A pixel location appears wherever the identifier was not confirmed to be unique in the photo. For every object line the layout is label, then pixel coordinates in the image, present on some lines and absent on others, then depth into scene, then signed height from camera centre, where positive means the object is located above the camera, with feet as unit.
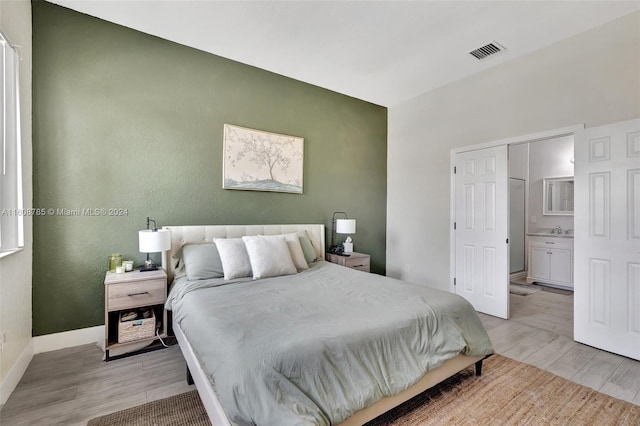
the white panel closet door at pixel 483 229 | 12.00 -0.79
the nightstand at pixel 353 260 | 13.08 -2.22
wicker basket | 8.29 -3.37
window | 6.48 +1.36
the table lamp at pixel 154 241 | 8.51 -0.83
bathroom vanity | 16.76 -2.99
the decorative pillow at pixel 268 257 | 9.23 -1.45
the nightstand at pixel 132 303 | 8.09 -2.60
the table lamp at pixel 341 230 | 13.42 -0.85
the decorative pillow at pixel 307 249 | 11.50 -1.48
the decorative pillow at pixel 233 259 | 9.01 -1.47
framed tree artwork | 11.66 +2.19
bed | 4.25 -2.34
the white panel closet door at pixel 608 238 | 8.71 -0.87
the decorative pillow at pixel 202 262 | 8.85 -1.55
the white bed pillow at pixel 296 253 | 10.46 -1.50
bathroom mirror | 18.13 +0.96
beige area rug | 5.88 -4.22
